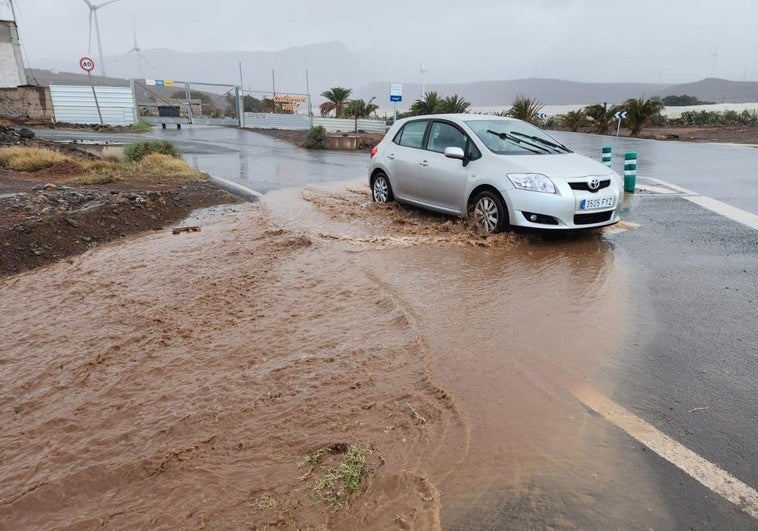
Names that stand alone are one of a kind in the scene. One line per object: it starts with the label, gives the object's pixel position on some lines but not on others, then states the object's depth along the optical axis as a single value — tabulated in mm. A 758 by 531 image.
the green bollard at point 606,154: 10984
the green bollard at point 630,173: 10359
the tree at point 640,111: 29547
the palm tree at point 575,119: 36375
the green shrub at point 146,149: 13289
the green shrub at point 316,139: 22219
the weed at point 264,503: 2303
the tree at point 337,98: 34219
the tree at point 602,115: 32781
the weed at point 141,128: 27398
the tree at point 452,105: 25109
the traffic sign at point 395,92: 25000
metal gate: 31656
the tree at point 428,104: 25297
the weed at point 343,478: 2336
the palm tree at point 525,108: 28969
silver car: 6305
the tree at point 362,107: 31891
